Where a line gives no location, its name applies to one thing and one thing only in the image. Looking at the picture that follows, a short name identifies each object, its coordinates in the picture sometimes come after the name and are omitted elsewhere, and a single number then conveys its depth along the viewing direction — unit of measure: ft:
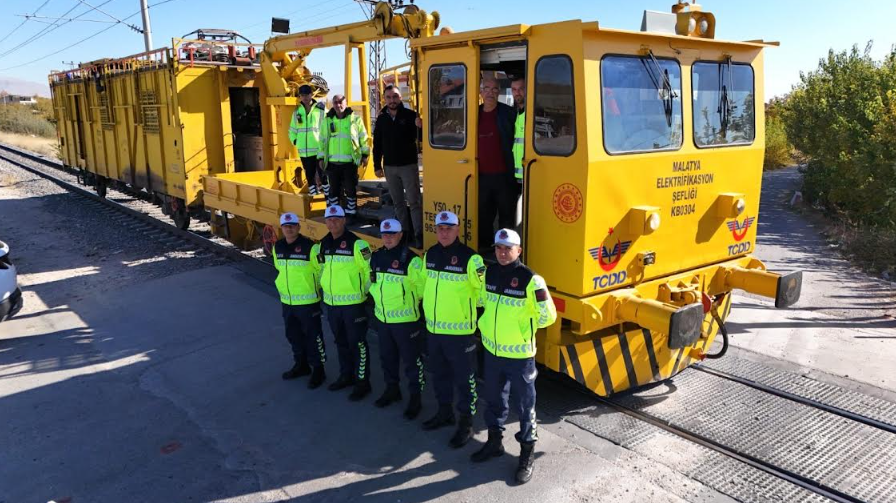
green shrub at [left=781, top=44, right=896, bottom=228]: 37.88
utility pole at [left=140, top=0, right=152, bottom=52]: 73.05
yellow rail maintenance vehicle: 15.15
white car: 24.56
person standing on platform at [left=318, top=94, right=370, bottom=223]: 25.90
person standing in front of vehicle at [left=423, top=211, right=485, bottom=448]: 15.53
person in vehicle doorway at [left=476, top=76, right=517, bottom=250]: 17.54
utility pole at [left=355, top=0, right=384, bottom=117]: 108.47
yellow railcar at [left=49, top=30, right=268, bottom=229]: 37.09
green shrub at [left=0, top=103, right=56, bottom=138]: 142.51
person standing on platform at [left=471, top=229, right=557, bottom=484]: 14.14
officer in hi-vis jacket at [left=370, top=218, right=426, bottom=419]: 17.17
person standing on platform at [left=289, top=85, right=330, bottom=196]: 28.32
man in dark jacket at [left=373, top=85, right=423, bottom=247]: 21.71
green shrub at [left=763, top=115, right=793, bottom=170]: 86.07
